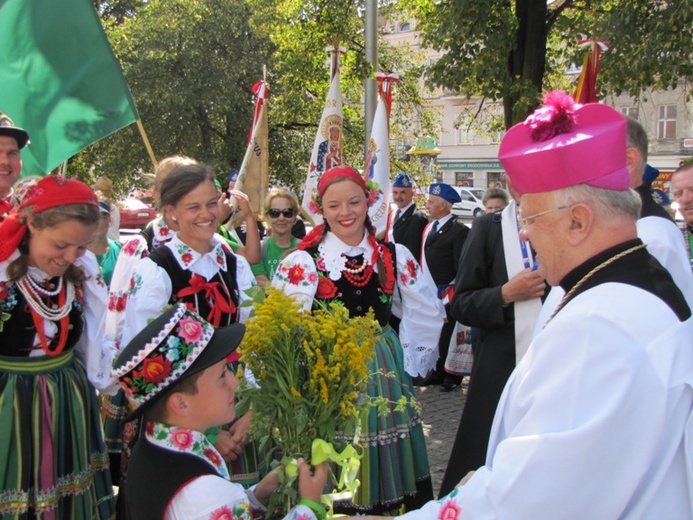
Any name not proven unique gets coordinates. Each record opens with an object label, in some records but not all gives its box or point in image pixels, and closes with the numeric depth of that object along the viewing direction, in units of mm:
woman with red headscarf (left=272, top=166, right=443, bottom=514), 3506
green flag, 3920
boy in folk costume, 1966
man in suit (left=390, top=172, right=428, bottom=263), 8016
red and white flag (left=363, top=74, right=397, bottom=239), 6680
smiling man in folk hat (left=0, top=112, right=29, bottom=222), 3385
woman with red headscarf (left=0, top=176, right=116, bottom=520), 2893
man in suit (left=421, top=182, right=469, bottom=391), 7398
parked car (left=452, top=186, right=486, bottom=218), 30844
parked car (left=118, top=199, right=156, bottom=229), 26156
